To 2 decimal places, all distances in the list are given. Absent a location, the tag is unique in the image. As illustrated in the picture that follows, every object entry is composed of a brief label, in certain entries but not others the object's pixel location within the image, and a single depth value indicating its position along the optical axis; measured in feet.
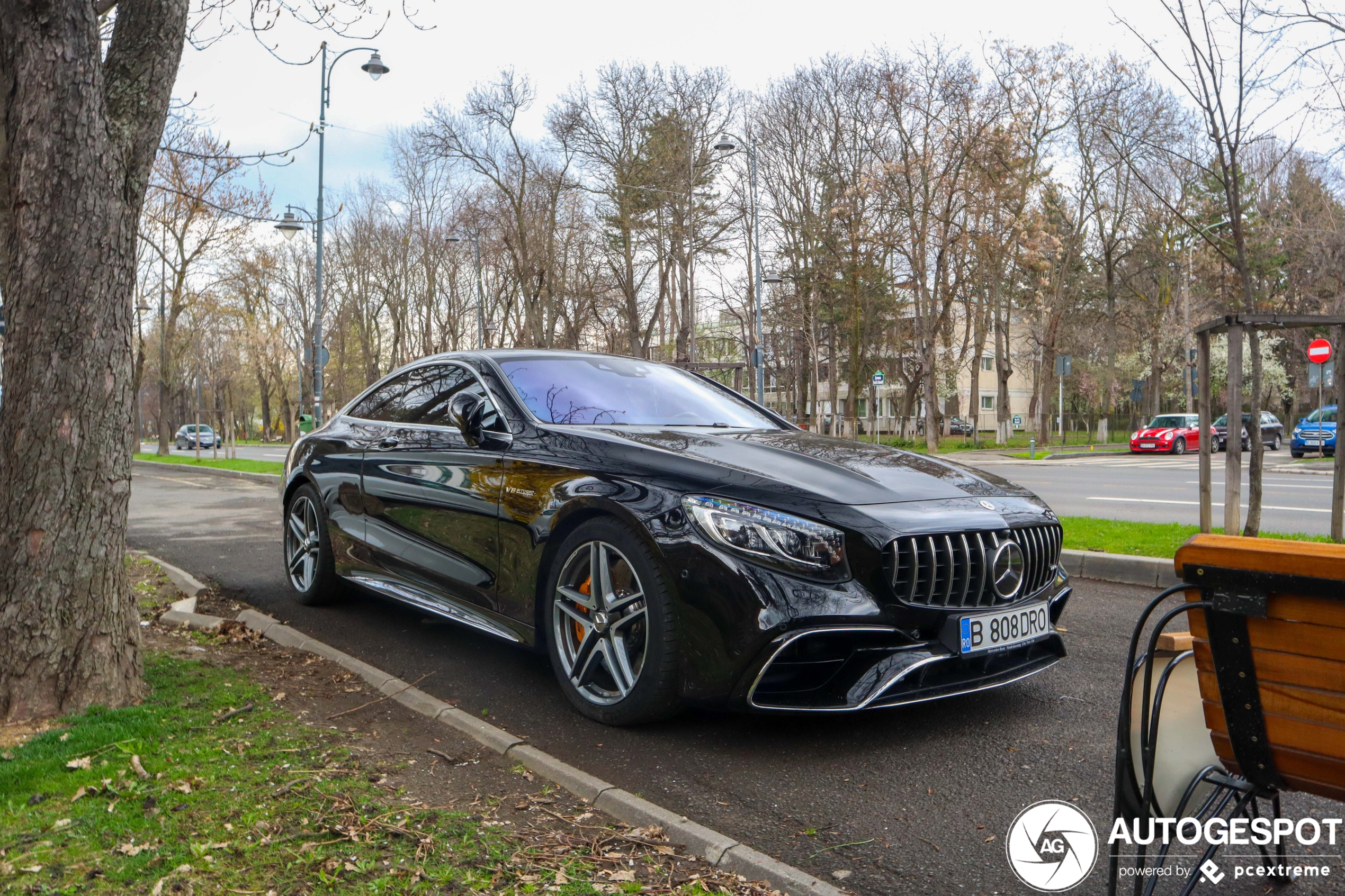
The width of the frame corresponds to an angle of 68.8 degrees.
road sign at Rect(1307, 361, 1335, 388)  80.34
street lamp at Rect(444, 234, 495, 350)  132.57
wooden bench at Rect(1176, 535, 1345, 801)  5.65
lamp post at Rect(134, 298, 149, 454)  119.65
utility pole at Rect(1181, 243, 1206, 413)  115.65
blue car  97.40
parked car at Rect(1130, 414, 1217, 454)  110.93
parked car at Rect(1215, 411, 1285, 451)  128.47
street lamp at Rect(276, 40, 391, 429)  72.90
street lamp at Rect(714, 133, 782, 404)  91.25
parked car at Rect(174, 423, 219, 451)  186.34
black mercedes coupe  11.25
